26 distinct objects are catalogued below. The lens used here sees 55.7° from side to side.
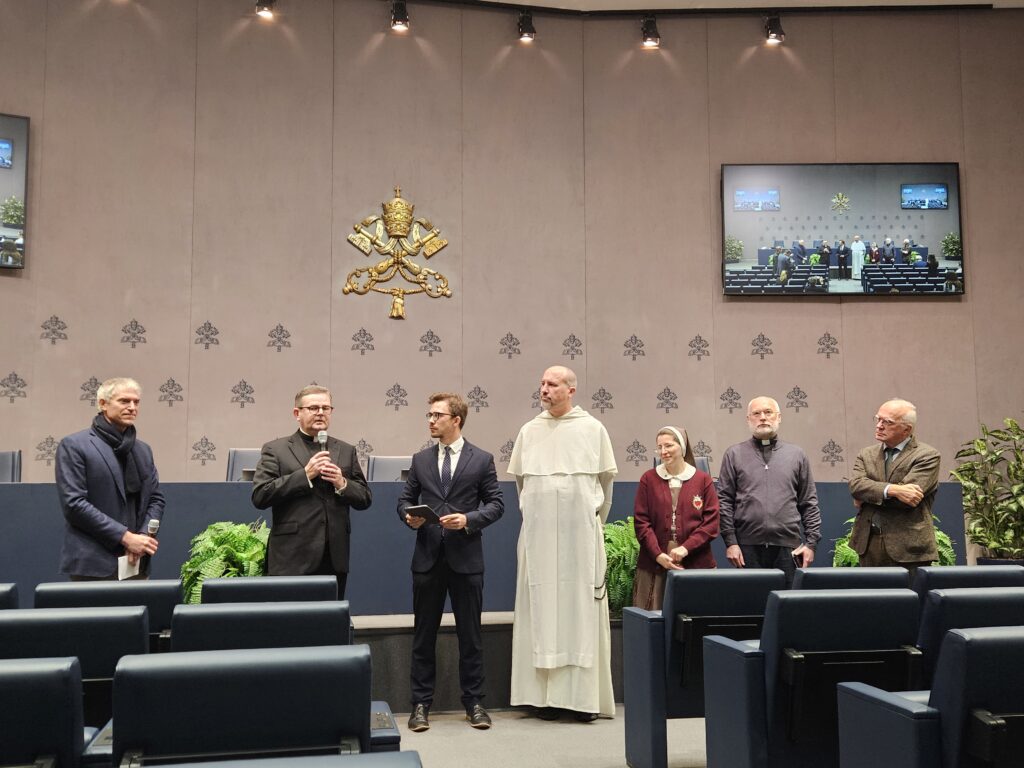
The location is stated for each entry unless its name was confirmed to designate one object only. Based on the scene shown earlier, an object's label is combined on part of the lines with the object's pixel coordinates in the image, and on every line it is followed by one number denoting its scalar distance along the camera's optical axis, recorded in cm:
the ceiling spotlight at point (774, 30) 917
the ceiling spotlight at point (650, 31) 919
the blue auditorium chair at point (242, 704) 167
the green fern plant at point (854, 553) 614
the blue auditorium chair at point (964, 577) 339
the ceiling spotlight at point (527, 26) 902
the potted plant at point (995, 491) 831
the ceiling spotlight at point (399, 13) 884
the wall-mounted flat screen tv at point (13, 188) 794
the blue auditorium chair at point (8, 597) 298
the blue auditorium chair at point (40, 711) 166
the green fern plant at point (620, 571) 573
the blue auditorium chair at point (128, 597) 303
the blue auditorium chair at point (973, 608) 278
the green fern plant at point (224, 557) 525
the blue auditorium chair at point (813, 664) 287
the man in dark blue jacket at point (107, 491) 436
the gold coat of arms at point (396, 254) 886
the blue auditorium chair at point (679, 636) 369
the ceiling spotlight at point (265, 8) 864
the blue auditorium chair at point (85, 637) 239
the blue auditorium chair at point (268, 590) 319
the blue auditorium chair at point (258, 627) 241
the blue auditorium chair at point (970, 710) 196
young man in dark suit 501
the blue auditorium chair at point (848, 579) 342
